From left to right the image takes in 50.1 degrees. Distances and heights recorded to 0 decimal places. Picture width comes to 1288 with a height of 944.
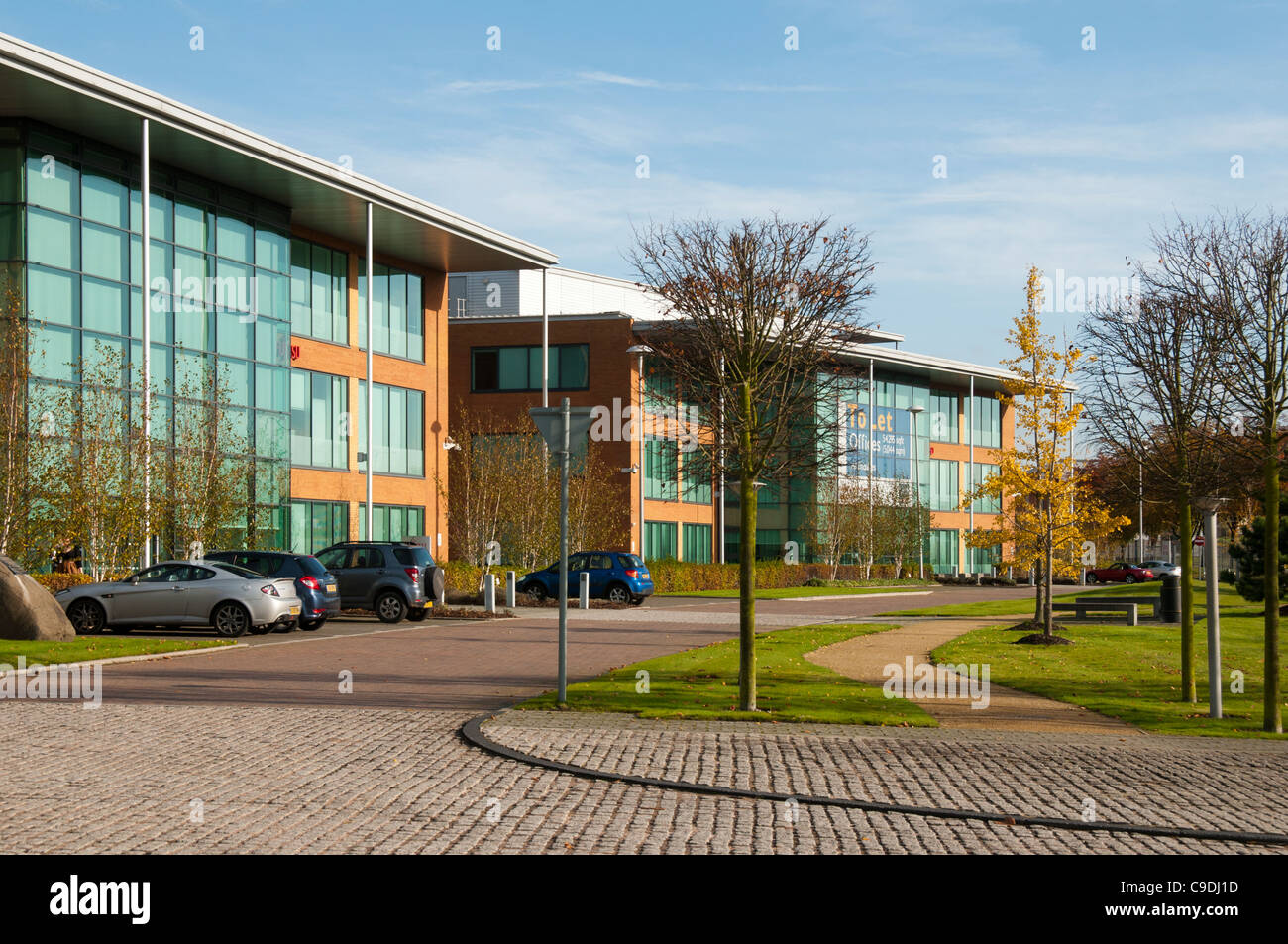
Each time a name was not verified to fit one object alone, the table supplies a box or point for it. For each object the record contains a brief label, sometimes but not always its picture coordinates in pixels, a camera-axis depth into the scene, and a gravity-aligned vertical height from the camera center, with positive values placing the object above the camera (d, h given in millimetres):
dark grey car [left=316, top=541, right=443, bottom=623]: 29578 -1344
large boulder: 21250 -1447
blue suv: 39188 -1789
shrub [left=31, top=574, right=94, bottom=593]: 26797 -1261
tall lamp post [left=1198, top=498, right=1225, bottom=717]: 13414 -1051
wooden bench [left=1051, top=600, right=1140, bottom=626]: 33000 -2276
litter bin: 30984 -1990
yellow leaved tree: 26438 +768
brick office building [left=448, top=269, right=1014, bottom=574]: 58219 +5884
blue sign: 72850 +3919
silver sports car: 24516 -1510
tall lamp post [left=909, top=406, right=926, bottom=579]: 67994 +2311
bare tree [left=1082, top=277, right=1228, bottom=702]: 14875 +1271
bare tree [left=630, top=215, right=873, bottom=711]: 14484 +1963
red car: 77812 -3406
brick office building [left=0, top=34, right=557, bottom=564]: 31141 +6542
